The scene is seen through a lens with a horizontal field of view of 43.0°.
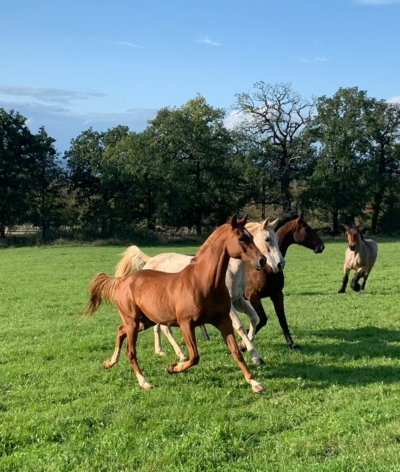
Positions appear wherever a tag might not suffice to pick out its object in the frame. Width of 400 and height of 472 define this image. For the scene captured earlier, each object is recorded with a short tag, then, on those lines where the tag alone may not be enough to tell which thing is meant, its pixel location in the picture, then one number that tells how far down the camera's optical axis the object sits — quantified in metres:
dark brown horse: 8.73
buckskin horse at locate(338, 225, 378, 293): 16.14
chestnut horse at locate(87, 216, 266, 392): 6.30
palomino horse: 7.71
